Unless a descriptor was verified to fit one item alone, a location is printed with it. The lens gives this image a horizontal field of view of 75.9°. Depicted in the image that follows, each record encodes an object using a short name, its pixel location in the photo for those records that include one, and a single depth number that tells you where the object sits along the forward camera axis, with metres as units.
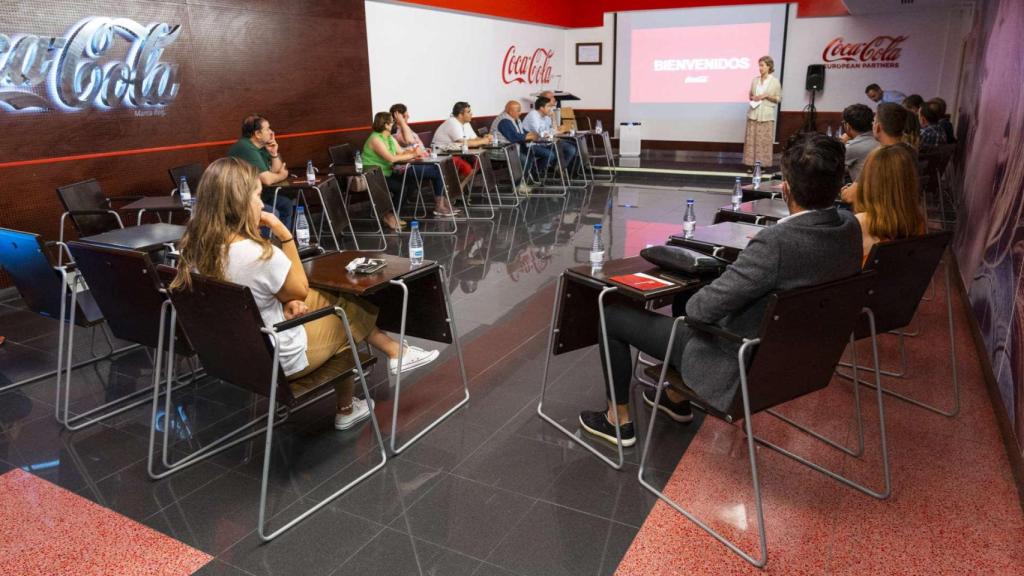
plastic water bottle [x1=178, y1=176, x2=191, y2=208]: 4.76
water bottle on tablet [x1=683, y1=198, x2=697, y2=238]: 3.57
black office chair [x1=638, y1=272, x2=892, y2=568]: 2.01
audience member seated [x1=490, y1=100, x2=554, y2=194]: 8.80
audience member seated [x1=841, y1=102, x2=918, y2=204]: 3.62
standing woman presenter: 9.96
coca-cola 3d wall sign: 4.73
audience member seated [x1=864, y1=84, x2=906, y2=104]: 9.85
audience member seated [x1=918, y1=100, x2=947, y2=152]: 7.04
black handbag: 2.53
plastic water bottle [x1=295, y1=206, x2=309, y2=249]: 3.95
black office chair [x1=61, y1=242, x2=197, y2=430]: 2.62
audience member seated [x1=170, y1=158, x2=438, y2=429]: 2.42
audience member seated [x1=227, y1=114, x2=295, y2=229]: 5.47
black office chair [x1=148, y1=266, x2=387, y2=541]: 2.21
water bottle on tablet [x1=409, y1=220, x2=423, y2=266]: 2.97
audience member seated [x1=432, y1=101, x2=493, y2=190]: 8.15
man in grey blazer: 2.07
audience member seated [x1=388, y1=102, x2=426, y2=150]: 7.66
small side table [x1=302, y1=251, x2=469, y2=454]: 2.73
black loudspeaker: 10.62
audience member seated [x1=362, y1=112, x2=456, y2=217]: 6.95
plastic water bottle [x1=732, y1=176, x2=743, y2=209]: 4.48
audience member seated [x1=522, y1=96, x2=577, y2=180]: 9.14
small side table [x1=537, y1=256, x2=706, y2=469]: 2.52
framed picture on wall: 12.49
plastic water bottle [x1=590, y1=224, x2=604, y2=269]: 2.83
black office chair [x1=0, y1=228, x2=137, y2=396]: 3.07
